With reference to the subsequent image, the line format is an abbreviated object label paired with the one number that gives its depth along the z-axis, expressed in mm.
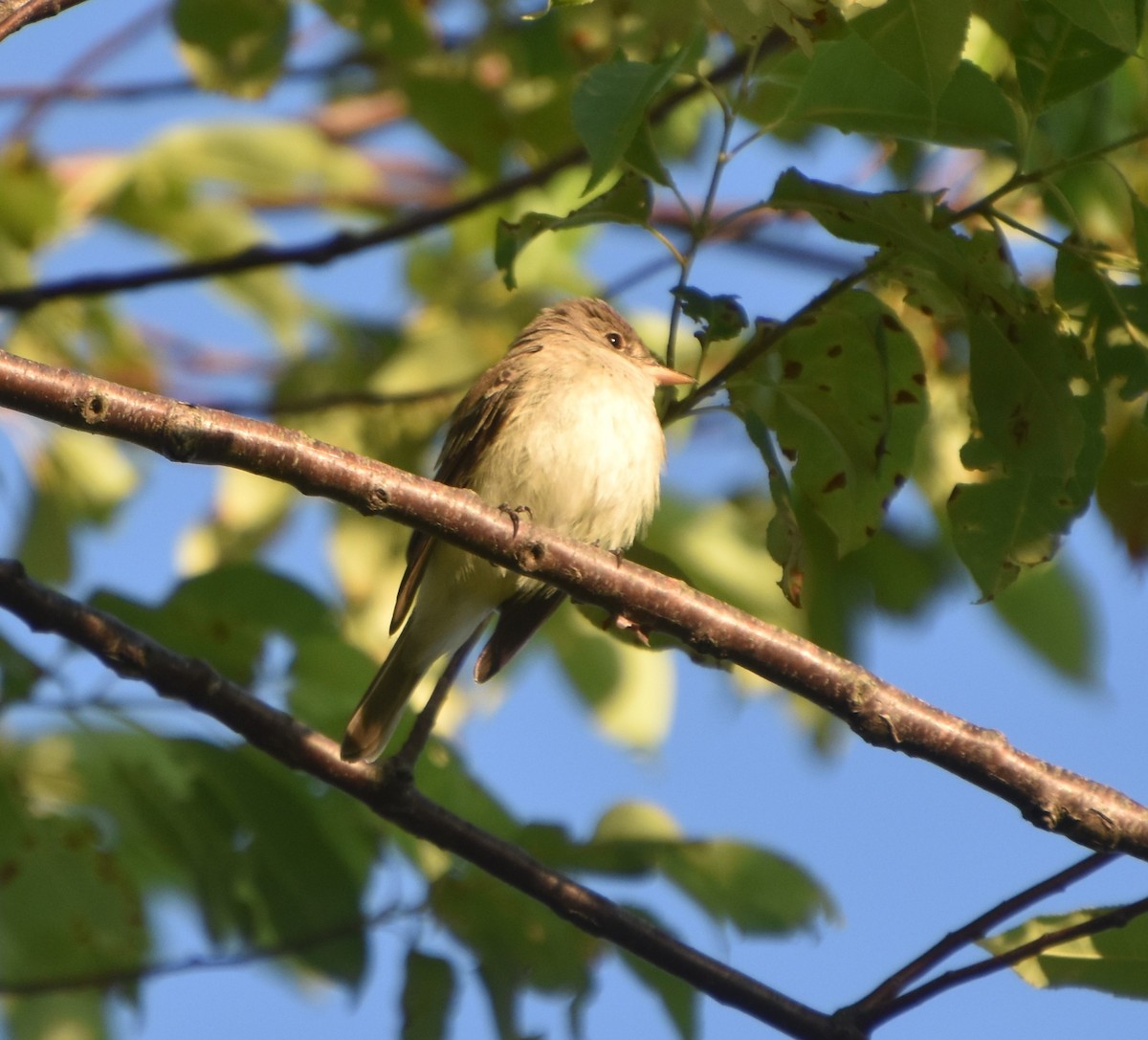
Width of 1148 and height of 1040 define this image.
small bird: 9086
